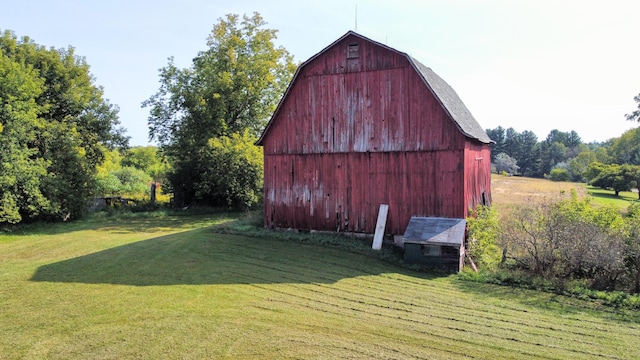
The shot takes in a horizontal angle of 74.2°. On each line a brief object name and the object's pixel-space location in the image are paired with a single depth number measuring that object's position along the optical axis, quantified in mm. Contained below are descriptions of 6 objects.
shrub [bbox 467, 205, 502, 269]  15016
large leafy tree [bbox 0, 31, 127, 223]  21016
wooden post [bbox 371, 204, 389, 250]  16250
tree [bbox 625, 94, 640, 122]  32500
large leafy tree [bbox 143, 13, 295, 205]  29641
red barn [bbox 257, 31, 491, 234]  16250
